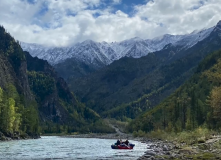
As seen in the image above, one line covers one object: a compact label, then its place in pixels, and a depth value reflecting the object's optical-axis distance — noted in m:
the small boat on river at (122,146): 84.31
